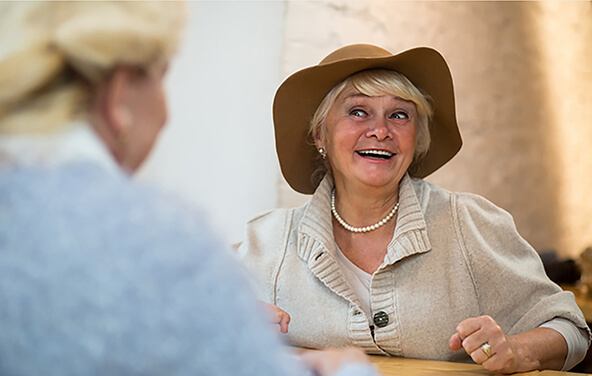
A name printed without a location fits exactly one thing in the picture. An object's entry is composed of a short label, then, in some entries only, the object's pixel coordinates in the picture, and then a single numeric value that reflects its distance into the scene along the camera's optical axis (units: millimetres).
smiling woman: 1635
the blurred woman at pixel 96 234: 593
